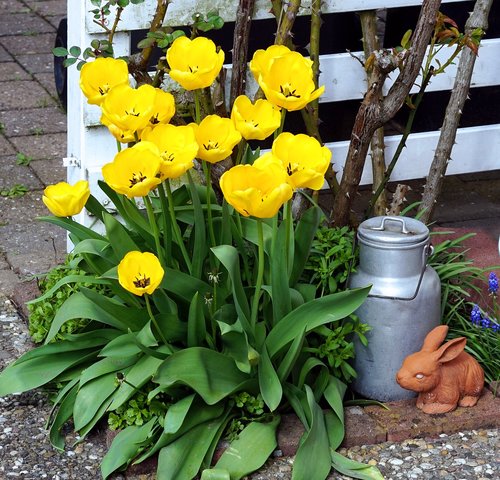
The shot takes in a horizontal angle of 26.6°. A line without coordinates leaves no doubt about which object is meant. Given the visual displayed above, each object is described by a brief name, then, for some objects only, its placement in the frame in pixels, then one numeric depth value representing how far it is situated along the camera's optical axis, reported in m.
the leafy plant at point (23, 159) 4.83
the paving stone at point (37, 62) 5.96
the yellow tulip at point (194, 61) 2.71
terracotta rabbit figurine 2.96
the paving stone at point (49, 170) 4.68
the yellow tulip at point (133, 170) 2.51
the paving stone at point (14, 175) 4.63
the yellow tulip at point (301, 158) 2.54
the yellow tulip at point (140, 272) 2.52
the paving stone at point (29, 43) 6.21
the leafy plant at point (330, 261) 3.15
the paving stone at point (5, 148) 4.95
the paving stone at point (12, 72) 5.83
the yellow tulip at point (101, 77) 2.78
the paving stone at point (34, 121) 5.19
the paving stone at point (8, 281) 3.74
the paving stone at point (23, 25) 6.49
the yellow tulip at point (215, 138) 2.69
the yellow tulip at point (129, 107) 2.65
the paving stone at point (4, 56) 6.10
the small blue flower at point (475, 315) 3.20
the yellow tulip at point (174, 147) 2.57
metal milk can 3.00
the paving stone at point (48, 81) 5.64
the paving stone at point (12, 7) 6.84
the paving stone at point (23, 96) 5.48
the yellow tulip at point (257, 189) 2.42
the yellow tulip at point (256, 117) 2.72
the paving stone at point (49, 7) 6.79
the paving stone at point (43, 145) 4.95
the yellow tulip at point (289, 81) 2.67
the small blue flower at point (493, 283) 3.26
